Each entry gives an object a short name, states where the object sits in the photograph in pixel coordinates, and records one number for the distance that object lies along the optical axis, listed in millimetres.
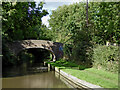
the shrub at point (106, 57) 10821
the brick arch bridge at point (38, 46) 20609
